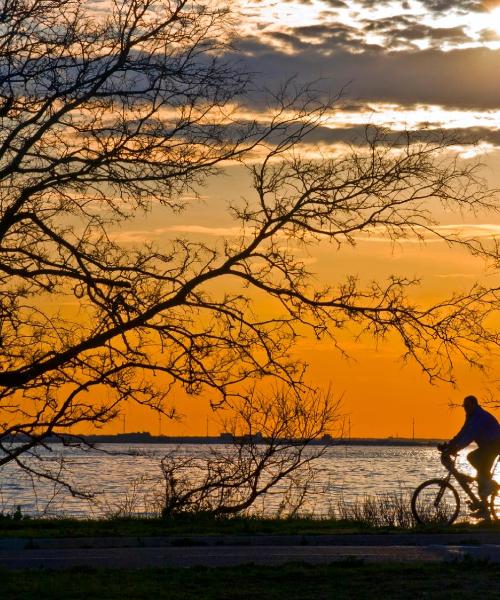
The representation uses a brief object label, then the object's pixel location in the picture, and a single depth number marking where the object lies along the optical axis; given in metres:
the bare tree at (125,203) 13.85
